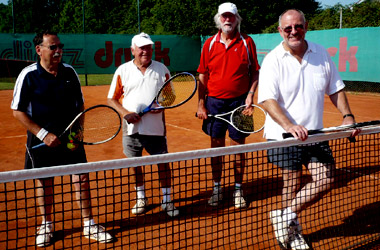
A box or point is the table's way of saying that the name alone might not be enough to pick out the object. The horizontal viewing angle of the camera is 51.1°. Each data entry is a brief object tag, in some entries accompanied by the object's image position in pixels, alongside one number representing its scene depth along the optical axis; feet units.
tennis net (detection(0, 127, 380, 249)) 7.86
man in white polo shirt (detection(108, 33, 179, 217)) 11.01
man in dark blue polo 9.16
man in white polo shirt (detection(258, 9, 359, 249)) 8.64
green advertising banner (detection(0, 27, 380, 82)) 38.96
